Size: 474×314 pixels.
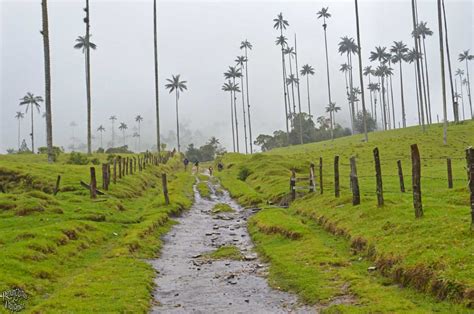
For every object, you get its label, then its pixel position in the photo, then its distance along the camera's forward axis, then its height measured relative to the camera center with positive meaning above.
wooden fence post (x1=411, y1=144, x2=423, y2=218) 18.22 -0.29
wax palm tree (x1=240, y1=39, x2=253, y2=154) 135.26 +39.62
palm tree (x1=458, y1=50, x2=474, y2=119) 148.50 +36.34
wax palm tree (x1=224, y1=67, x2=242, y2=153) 133.38 +31.04
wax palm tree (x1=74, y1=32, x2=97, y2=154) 69.56 +16.31
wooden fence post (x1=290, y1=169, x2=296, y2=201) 34.84 -0.48
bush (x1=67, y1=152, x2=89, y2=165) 61.25 +4.20
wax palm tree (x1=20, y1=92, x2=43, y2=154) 136.90 +27.44
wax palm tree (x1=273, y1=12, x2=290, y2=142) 118.60 +36.75
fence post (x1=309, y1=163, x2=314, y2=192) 33.71 -0.09
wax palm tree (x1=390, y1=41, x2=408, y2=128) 119.12 +31.51
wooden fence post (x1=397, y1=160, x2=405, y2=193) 29.58 -0.40
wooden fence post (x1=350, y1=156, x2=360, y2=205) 24.83 -0.51
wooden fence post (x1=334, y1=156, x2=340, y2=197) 29.28 -0.16
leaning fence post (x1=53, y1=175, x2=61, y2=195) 33.66 +0.25
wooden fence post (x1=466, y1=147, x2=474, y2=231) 14.43 -0.05
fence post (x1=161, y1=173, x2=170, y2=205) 36.73 -0.21
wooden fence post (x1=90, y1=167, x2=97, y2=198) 33.33 +0.08
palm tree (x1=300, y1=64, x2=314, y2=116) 152.00 +35.42
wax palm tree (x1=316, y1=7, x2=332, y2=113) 115.94 +40.60
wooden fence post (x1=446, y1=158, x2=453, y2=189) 30.11 -0.54
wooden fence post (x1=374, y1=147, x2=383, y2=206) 22.22 -0.30
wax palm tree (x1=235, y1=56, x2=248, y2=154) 137.30 +35.82
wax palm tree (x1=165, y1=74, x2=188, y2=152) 123.50 +26.75
